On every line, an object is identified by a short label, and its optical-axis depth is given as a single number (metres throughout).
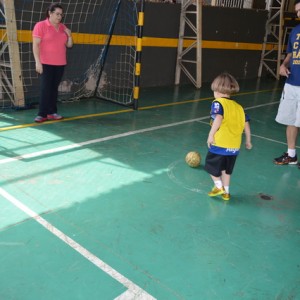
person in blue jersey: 4.46
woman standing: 5.36
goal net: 6.98
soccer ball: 4.44
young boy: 3.27
